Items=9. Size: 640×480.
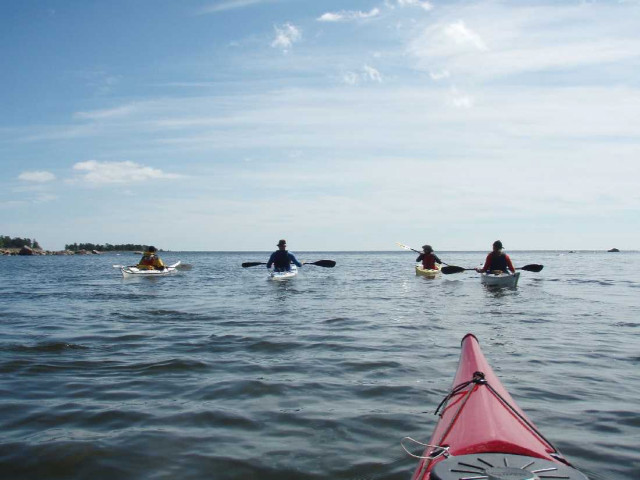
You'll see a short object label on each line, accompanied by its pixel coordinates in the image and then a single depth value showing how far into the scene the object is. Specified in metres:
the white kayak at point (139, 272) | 23.25
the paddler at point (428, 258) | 23.61
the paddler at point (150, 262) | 24.14
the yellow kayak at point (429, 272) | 23.89
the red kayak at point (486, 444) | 2.73
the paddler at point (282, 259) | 21.41
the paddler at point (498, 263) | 19.05
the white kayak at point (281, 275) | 21.19
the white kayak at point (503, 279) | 18.50
